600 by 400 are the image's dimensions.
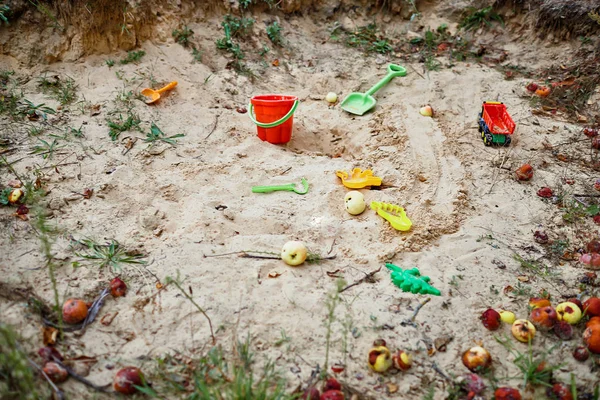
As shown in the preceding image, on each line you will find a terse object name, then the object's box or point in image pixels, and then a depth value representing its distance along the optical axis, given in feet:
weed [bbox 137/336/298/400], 6.02
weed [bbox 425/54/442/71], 15.56
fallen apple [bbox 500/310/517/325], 7.63
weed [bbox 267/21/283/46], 16.19
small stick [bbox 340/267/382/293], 8.20
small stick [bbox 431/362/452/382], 6.76
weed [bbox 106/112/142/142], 11.99
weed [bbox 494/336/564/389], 6.64
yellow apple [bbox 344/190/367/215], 9.91
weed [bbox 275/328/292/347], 7.04
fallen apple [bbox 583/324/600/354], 7.02
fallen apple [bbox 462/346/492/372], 6.84
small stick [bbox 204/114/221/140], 12.56
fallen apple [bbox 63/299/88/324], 7.01
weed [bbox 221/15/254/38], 15.71
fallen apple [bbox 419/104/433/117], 13.39
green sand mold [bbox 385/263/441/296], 8.05
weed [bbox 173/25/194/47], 14.99
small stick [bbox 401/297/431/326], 7.52
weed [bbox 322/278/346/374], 6.57
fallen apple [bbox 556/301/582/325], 7.54
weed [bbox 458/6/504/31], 17.04
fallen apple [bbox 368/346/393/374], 6.68
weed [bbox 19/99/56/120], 12.13
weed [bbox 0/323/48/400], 5.41
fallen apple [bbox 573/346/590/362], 7.02
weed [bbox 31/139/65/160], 11.01
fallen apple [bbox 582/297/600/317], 7.57
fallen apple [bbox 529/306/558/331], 7.47
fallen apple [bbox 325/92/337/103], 14.39
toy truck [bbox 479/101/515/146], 12.27
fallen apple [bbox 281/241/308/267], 8.41
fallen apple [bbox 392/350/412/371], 6.74
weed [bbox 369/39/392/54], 16.67
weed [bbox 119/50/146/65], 13.99
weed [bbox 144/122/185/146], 12.01
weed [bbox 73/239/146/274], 8.24
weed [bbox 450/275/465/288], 8.31
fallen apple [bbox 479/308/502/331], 7.48
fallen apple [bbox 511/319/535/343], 7.28
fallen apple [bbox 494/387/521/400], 6.32
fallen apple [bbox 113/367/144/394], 6.11
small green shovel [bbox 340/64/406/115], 13.96
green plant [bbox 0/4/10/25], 12.62
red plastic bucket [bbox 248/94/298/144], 12.07
